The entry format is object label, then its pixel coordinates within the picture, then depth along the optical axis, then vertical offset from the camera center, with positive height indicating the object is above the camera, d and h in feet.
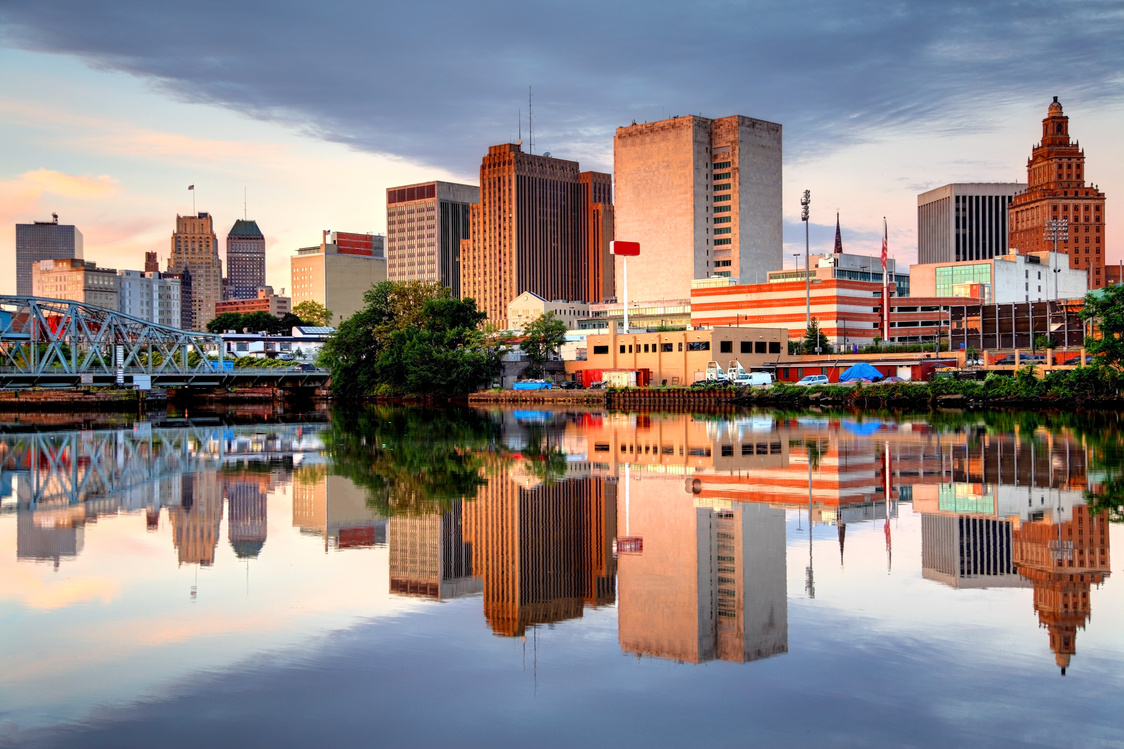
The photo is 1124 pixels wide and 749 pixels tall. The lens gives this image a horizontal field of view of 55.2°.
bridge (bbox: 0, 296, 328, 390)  350.84 +11.11
